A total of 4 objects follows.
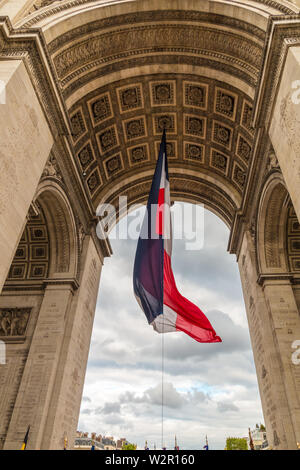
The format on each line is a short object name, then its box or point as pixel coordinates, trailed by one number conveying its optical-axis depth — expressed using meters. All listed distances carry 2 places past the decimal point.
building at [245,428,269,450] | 58.97
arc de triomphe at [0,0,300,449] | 8.91
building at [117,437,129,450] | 78.69
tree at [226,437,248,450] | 53.84
